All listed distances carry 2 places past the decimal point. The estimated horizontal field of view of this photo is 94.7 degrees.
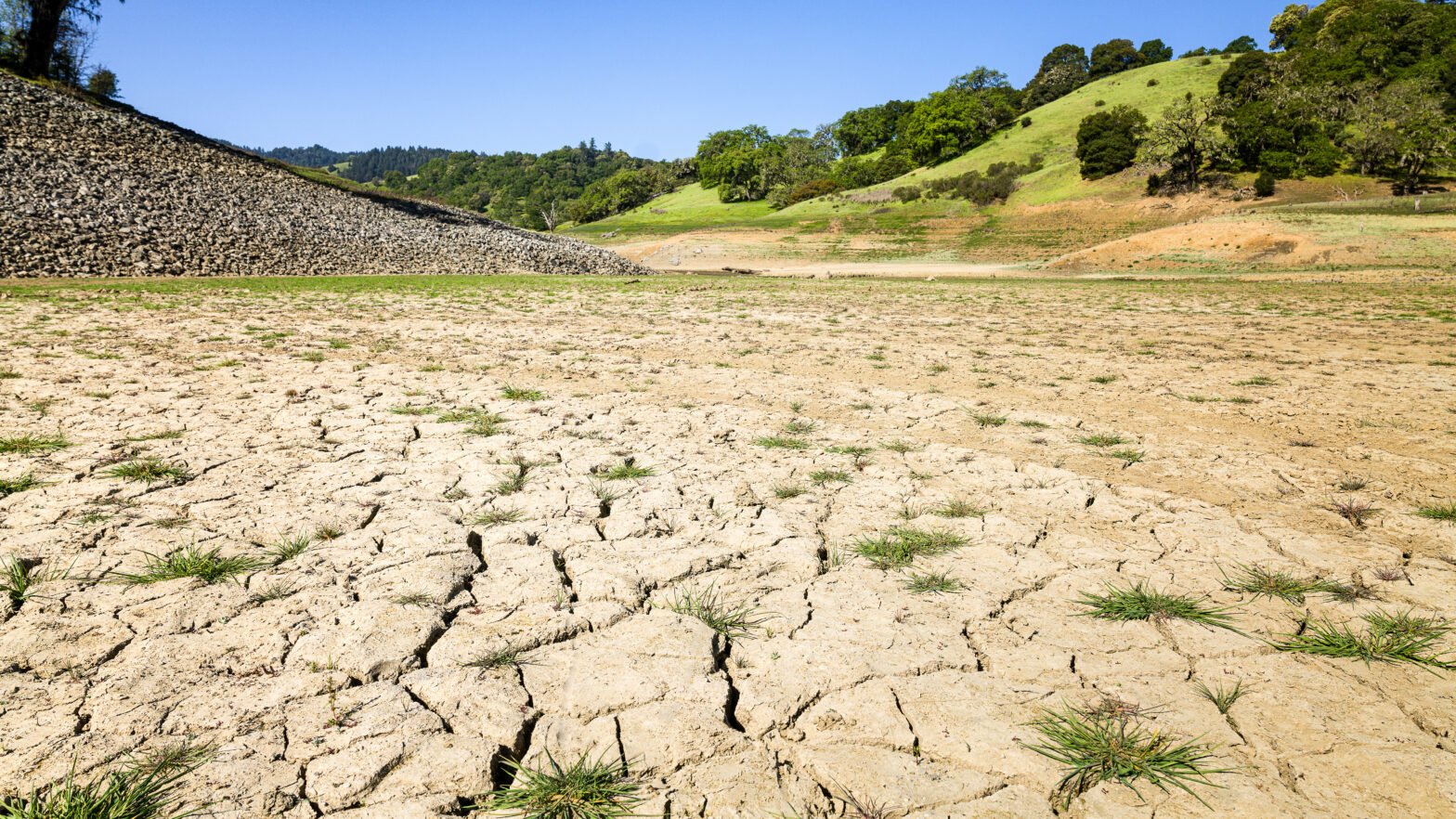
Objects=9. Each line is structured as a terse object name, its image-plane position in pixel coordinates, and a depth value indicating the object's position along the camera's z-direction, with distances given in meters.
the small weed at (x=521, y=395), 6.41
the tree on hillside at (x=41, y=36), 31.72
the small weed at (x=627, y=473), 4.45
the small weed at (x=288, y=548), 3.24
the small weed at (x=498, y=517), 3.72
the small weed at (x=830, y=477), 4.40
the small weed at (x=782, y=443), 5.12
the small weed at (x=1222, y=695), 2.27
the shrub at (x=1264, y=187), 39.00
